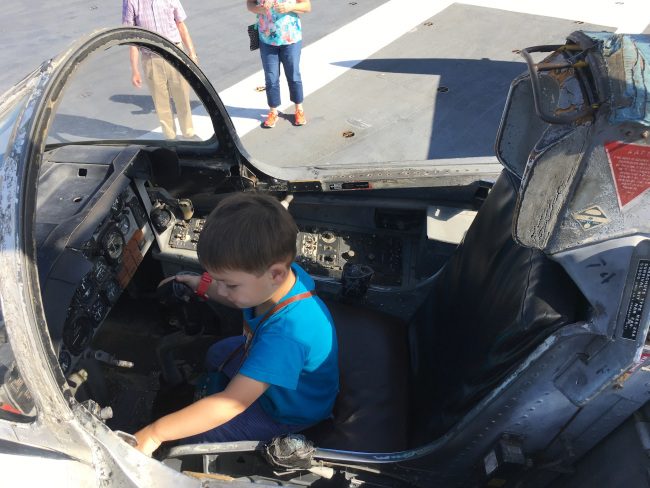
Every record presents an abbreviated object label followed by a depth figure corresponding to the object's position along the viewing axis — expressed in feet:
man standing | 9.29
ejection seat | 3.84
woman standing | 12.42
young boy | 3.93
